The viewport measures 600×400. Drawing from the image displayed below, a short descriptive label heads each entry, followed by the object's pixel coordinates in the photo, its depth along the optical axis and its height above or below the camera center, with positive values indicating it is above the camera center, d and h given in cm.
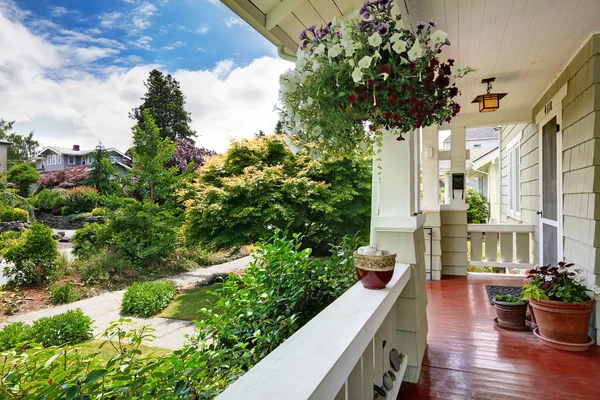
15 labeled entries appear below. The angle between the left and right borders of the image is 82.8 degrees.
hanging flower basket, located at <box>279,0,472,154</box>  114 +41
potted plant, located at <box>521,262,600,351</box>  229 -77
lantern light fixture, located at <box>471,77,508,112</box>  339 +95
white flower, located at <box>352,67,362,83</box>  108 +38
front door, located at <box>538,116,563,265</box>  312 +2
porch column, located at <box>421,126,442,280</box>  428 -7
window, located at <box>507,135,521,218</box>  528 +28
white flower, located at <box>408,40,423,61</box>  113 +48
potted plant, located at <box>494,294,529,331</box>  266 -95
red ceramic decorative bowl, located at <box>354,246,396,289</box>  139 -30
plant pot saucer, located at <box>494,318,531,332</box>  266 -105
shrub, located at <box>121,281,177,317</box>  312 -99
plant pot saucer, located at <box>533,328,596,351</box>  228 -102
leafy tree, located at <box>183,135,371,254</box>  513 -2
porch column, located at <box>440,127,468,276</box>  450 -43
